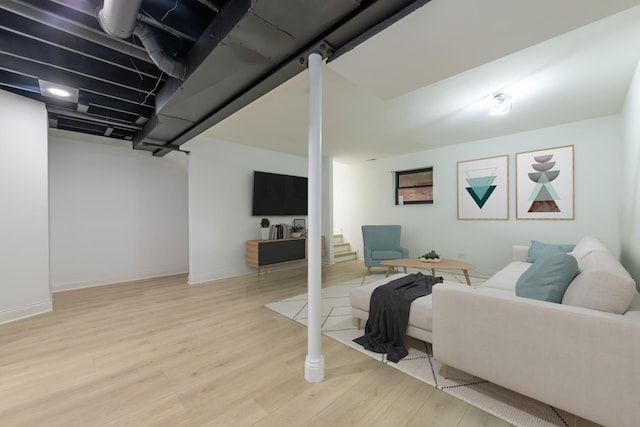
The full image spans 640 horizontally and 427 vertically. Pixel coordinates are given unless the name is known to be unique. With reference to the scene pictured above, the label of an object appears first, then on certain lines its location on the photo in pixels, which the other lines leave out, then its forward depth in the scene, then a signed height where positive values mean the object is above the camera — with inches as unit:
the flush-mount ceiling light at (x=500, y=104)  111.3 +47.5
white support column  71.5 -4.4
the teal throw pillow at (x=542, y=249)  131.2 -20.3
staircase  247.6 -38.9
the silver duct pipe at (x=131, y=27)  54.8 +44.4
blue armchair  191.9 -26.1
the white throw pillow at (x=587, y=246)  81.8 -13.5
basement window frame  214.4 +21.0
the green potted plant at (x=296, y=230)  214.2 -15.5
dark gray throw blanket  85.3 -37.0
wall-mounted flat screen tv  202.8 +14.9
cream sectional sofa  47.1 -27.7
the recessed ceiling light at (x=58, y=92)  105.7 +50.9
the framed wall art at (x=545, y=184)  153.8 +16.7
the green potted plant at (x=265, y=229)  198.2 -13.1
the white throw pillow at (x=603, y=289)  51.2 -16.4
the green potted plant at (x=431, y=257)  160.7 -29.4
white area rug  57.5 -46.3
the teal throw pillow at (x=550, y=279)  62.2 -17.3
